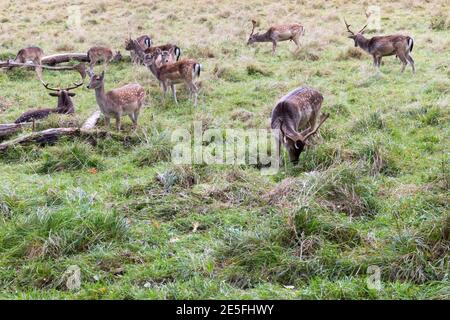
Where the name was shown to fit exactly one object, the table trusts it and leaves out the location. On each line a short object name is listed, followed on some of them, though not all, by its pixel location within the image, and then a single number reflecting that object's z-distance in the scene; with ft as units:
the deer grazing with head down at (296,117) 23.91
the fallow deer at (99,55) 48.14
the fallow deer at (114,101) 31.22
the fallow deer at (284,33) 53.67
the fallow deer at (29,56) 47.79
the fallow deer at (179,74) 37.55
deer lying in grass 32.35
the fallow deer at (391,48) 40.86
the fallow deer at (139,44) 47.75
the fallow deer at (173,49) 45.42
